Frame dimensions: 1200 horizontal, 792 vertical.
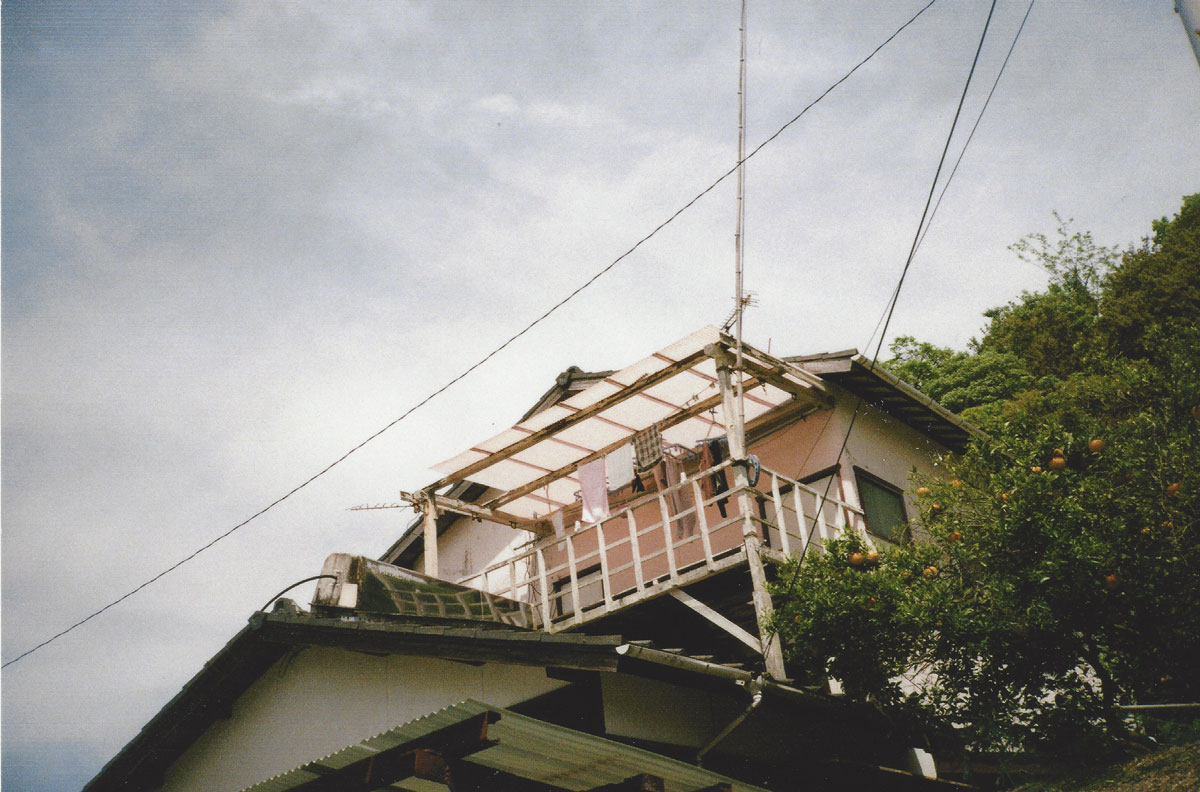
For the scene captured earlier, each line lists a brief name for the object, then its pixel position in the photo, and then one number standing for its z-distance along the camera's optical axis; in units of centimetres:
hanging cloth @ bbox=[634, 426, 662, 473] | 1394
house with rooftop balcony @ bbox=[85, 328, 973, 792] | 788
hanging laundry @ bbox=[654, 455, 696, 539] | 1394
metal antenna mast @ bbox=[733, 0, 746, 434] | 1051
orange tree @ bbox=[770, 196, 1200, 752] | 862
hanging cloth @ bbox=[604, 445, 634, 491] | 1441
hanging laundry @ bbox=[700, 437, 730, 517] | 1342
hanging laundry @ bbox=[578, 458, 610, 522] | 1412
